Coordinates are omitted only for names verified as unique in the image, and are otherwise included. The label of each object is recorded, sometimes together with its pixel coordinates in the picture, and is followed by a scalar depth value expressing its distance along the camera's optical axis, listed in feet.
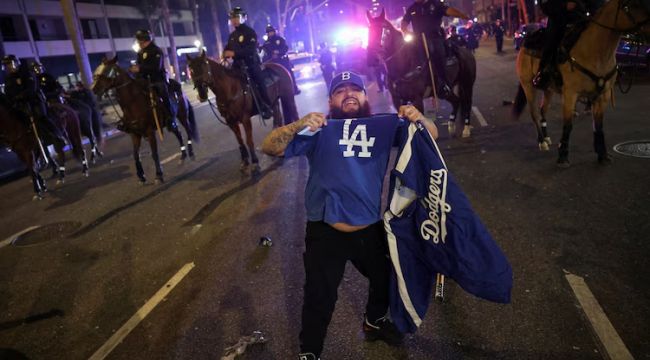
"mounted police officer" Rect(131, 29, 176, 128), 31.89
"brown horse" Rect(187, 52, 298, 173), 29.35
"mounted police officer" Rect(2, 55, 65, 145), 31.55
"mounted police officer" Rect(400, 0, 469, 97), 28.50
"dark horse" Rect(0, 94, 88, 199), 31.01
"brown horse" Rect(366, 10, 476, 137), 29.81
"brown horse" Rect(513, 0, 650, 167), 19.21
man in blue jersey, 9.91
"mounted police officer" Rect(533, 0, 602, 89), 22.00
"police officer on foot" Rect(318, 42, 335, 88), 67.15
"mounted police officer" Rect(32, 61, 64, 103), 37.37
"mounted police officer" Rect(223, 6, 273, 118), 31.96
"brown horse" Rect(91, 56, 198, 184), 29.55
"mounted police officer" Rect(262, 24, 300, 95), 48.03
